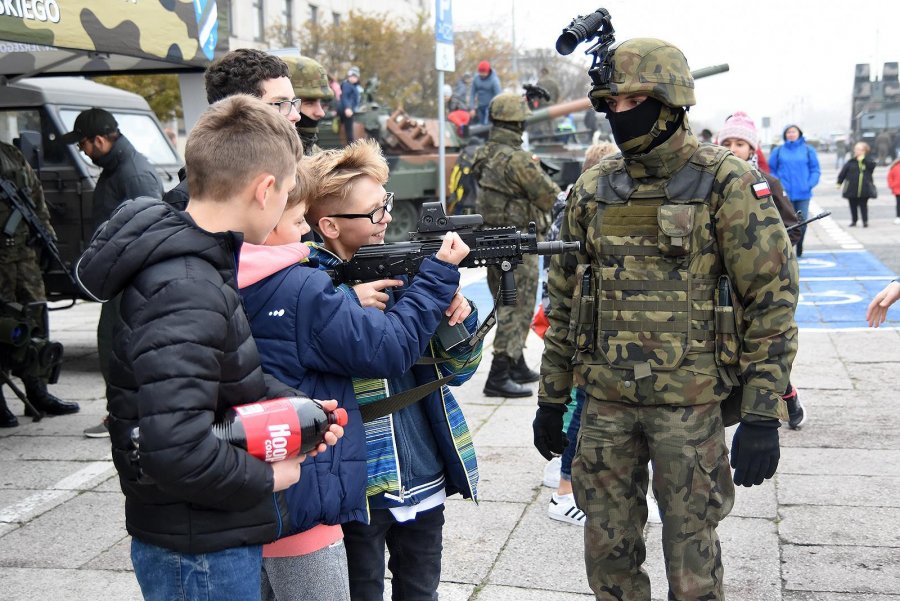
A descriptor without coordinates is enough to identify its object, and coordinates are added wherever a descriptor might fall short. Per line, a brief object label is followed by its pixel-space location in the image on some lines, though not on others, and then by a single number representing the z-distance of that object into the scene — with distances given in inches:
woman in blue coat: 595.8
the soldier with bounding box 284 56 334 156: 159.9
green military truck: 346.0
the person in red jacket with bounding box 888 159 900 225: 757.3
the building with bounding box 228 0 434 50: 1482.5
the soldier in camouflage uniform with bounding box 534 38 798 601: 114.7
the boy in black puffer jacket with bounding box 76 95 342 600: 76.3
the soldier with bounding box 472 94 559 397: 281.1
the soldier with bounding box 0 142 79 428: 278.5
